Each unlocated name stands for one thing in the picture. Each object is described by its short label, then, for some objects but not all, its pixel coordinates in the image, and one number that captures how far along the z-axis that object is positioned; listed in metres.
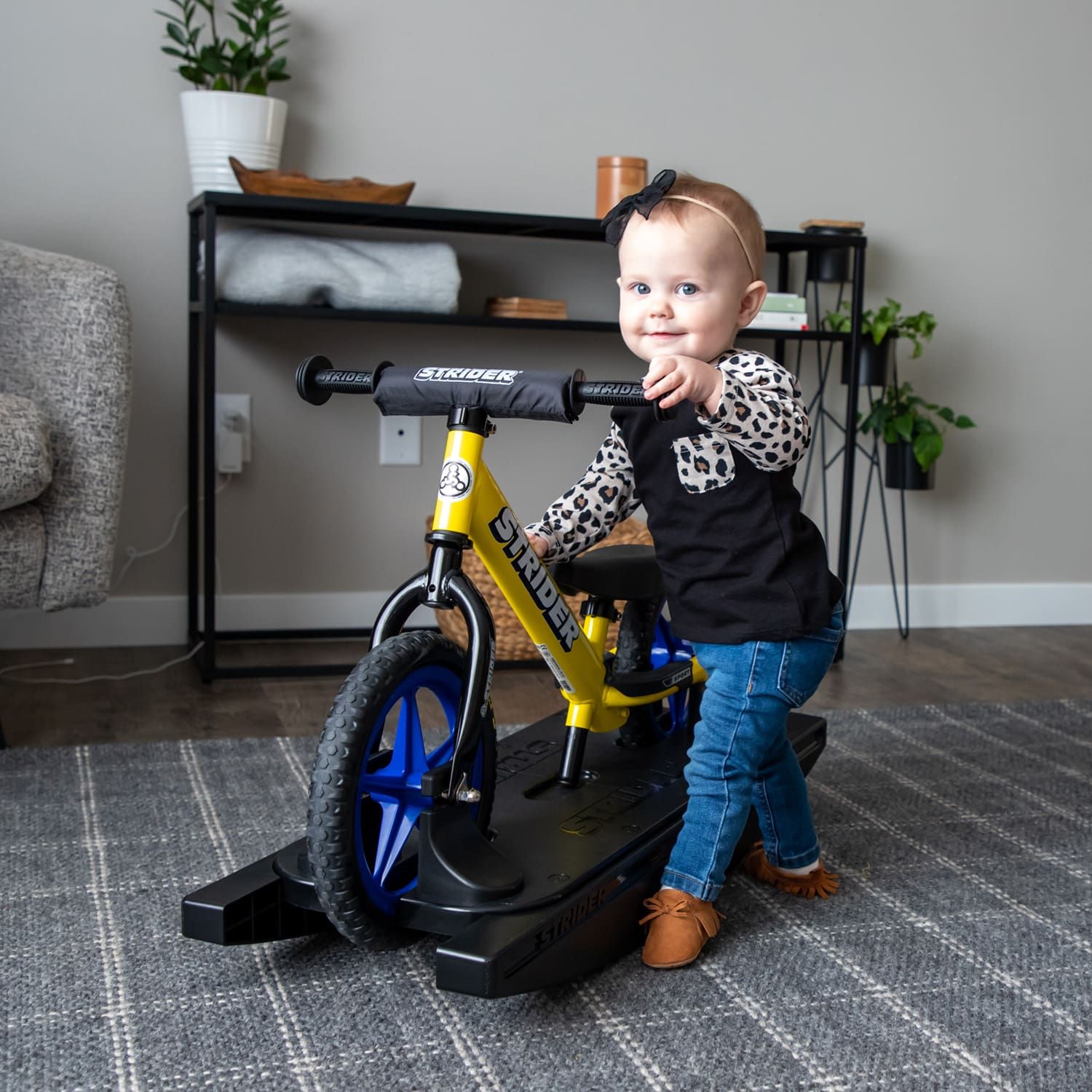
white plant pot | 2.20
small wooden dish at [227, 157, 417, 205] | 2.10
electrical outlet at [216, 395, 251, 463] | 2.43
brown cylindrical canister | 2.33
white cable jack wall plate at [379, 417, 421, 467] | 2.54
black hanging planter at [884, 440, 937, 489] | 2.68
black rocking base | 1.03
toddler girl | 1.19
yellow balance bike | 1.05
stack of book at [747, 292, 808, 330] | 2.41
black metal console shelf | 2.09
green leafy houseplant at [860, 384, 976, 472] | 2.62
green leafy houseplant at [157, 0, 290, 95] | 2.22
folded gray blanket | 2.13
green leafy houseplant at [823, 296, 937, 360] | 2.52
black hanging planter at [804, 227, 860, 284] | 2.60
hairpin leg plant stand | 2.75
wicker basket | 2.26
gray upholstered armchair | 1.74
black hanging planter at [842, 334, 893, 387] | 2.56
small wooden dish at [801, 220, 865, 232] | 2.47
